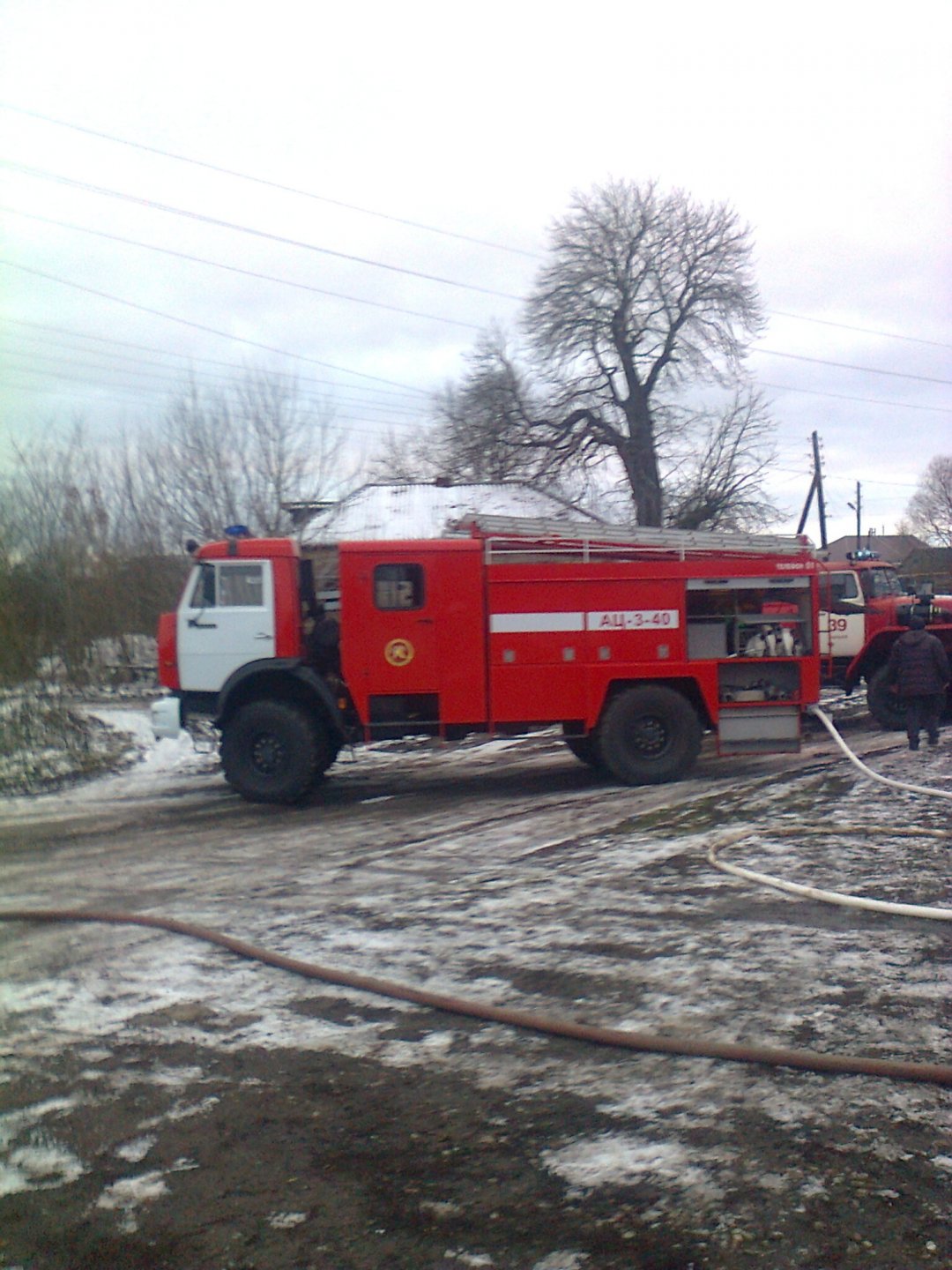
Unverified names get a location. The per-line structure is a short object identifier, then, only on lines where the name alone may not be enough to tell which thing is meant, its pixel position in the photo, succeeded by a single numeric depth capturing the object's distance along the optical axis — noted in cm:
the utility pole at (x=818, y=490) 4472
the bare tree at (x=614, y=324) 3278
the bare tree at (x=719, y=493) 3139
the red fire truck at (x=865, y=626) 1661
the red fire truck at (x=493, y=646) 1149
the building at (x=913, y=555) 3134
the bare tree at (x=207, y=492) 2266
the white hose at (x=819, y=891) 640
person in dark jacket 1358
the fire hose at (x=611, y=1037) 425
